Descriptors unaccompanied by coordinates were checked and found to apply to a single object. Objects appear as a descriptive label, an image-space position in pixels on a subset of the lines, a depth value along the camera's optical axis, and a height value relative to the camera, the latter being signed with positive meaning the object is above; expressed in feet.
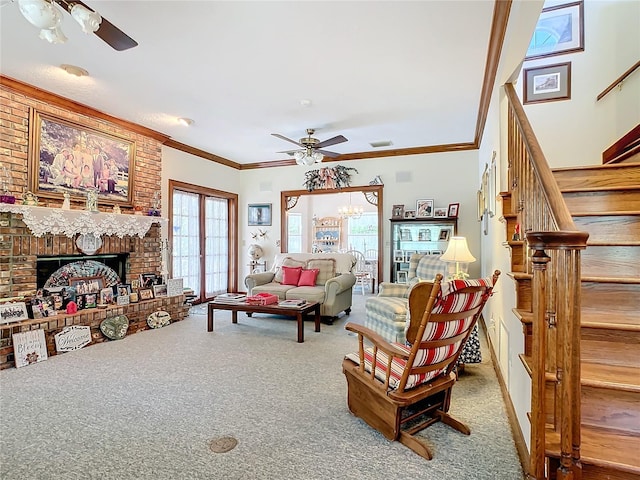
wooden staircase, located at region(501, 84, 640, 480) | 4.26 -1.30
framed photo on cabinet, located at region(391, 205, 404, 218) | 21.12 +1.69
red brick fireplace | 11.75 +0.06
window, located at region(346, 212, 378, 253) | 33.50 +0.73
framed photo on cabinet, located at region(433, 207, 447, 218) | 20.26 +1.57
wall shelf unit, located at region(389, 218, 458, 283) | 20.30 +0.04
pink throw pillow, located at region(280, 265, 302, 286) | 17.93 -1.77
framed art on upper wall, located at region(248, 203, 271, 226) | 24.34 +1.78
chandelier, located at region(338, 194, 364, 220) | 30.58 +2.50
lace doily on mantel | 11.85 +0.71
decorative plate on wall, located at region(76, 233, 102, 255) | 14.03 -0.10
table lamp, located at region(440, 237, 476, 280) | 11.91 -0.46
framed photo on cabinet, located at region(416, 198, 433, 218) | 20.54 +1.82
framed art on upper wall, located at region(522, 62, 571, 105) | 12.09 +5.35
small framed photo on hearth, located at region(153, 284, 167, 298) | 16.31 -2.31
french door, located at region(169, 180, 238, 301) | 19.86 +0.13
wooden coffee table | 13.48 -2.72
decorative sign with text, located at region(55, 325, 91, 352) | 12.16 -3.40
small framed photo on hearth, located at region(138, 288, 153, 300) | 15.62 -2.34
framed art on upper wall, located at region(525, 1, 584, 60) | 12.03 +7.08
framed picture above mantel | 12.85 +3.17
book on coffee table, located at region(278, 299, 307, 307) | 14.15 -2.55
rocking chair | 6.15 -2.47
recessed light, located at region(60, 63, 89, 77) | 10.99 +5.33
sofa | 16.12 -1.98
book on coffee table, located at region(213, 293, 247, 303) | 14.84 -2.49
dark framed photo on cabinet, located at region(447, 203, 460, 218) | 19.93 +1.66
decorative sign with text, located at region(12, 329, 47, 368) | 10.94 -3.34
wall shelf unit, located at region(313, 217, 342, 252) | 34.24 +0.65
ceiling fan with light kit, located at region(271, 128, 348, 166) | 16.90 +4.24
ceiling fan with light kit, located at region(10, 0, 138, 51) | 5.78 +3.83
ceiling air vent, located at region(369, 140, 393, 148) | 19.44 +5.34
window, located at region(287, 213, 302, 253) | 33.12 +0.75
